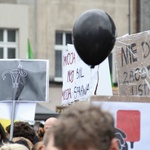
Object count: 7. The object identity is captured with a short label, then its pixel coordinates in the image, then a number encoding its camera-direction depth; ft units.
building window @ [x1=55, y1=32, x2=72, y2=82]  96.77
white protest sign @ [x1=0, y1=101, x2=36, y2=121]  31.97
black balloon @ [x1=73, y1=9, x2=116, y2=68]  21.01
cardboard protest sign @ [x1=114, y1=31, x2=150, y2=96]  22.16
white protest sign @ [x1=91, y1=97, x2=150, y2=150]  17.72
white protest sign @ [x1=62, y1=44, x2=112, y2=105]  30.78
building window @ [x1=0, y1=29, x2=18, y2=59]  94.60
